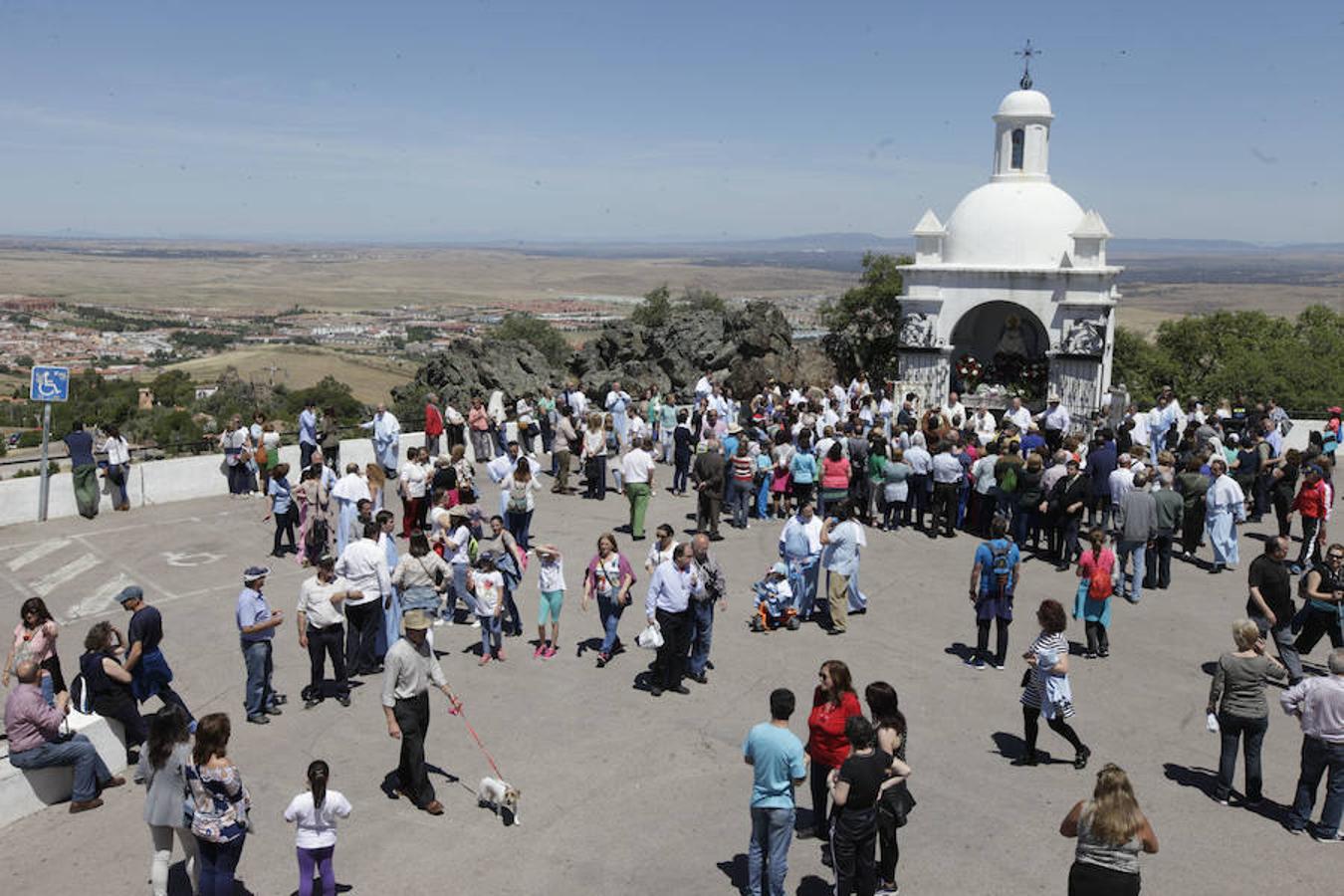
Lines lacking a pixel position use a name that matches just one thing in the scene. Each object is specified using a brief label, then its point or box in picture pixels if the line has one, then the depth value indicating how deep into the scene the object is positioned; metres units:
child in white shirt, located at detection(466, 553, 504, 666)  10.96
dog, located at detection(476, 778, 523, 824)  8.02
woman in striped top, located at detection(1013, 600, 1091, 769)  8.60
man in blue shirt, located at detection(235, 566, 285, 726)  9.51
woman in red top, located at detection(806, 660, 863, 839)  7.38
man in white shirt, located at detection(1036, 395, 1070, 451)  18.31
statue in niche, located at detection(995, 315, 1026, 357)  26.31
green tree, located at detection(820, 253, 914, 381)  37.03
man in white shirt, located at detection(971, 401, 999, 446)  18.41
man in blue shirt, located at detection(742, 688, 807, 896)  6.84
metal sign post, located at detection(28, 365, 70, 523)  16.67
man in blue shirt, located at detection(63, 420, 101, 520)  16.80
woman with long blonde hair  5.86
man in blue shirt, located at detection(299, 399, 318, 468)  18.34
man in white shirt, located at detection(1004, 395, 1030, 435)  18.31
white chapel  24.55
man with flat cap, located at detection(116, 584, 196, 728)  8.80
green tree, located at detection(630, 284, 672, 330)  59.69
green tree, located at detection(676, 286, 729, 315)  68.56
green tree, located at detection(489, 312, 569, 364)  74.93
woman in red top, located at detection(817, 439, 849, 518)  15.21
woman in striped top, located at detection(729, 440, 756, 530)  16.00
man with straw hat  8.16
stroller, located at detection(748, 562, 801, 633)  12.25
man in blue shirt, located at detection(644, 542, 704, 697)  10.29
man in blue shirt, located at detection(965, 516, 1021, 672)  10.85
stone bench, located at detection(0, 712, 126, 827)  8.11
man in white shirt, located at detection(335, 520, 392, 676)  10.43
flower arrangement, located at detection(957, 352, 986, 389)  26.64
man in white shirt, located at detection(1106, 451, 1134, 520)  14.30
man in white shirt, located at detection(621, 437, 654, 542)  15.30
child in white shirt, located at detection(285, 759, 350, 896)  6.81
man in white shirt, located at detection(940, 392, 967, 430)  19.14
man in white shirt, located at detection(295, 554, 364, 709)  9.91
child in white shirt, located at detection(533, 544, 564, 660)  11.13
